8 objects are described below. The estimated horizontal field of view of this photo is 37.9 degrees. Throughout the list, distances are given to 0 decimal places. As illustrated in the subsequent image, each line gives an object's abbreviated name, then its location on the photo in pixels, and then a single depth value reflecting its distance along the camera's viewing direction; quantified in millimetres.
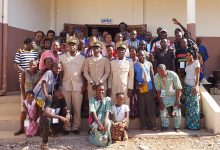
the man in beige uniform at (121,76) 6230
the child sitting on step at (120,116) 6018
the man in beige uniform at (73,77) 6180
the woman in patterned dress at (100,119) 5805
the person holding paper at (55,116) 5695
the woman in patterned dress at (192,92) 6543
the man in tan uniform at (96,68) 6219
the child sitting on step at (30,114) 6188
